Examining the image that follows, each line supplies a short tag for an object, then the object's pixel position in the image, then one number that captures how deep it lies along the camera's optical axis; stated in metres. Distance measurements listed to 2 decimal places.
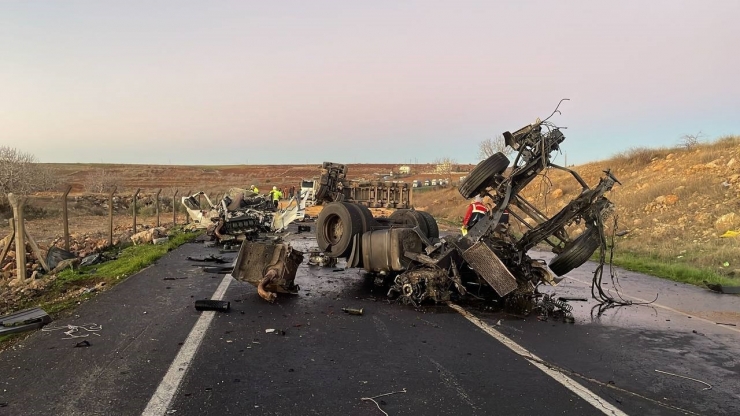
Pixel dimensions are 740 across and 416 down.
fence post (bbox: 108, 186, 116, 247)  13.34
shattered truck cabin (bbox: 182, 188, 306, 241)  15.14
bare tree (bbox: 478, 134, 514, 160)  49.15
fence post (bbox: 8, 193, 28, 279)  8.82
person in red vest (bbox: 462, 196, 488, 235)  9.26
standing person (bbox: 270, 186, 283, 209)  20.69
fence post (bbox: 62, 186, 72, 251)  11.24
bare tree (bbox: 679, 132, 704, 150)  30.23
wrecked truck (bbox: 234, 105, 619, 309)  7.07
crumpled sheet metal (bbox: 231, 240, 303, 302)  7.23
